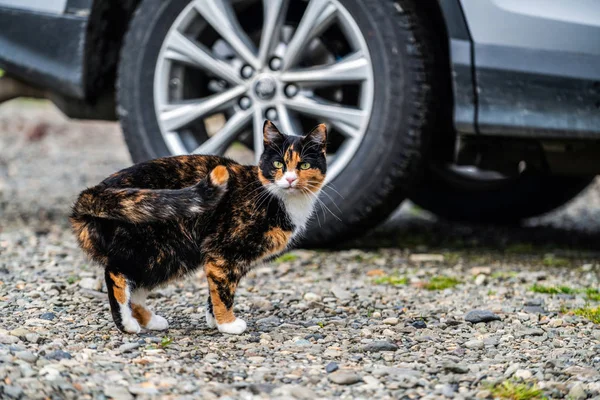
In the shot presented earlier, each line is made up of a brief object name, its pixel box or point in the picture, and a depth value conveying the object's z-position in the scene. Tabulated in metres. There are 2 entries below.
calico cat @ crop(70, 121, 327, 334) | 5.75
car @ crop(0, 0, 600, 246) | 7.84
